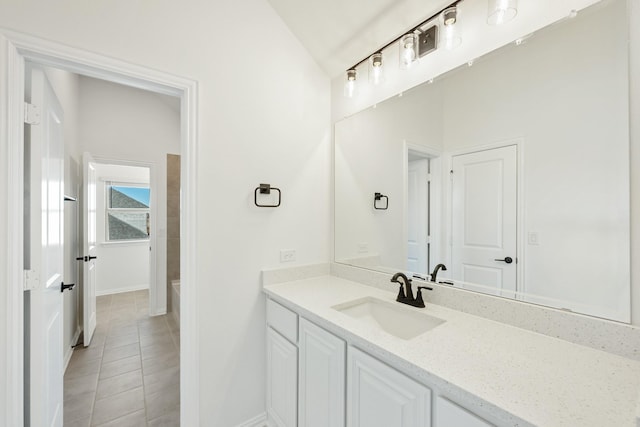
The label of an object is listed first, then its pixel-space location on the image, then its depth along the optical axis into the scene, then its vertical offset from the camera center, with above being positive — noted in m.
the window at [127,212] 4.77 +0.02
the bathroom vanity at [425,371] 0.70 -0.49
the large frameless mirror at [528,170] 0.96 +0.20
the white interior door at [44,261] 1.22 -0.24
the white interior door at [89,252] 2.73 -0.41
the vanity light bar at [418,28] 1.32 +1.03
